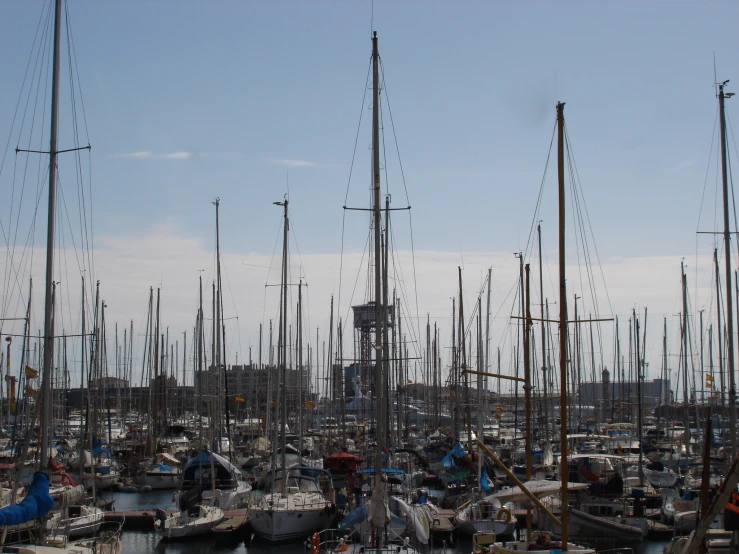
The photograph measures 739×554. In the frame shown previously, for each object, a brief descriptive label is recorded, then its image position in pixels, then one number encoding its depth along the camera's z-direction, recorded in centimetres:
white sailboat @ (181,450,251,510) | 3903
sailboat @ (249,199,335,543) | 3241
